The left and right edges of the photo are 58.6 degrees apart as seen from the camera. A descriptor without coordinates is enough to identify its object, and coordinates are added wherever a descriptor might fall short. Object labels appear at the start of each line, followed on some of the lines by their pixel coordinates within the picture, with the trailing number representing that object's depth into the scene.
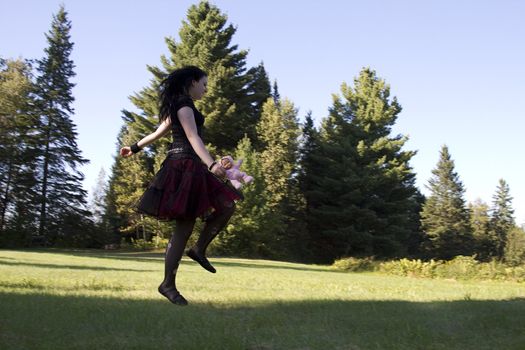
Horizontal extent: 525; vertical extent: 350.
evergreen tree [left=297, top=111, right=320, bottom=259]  45.72
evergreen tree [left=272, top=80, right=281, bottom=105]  57.66
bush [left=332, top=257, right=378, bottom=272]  28.02
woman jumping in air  4.15
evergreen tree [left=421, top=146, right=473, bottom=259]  55.56
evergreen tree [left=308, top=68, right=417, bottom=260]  41.94
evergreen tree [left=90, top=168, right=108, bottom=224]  49.00
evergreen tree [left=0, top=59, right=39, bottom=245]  37.75
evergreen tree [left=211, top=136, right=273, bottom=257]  34.81
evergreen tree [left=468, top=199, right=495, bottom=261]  60.78
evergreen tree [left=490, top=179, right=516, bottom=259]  65.25
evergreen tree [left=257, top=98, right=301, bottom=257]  38.90
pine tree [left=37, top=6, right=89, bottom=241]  40.69
